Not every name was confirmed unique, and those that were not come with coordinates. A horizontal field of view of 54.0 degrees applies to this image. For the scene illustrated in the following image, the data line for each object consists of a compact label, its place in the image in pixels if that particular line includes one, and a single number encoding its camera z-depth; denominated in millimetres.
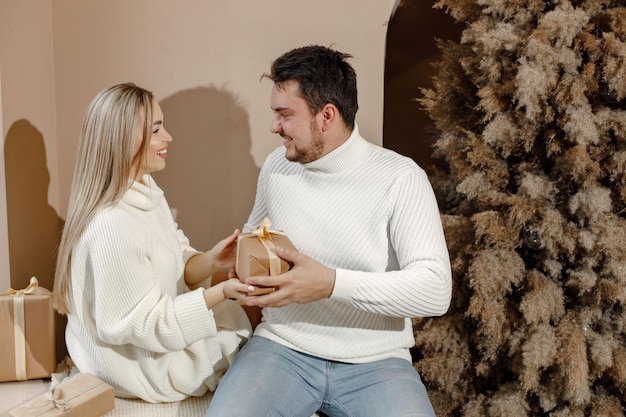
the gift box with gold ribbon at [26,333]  2129
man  1859
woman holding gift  1843
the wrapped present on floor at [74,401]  1775
